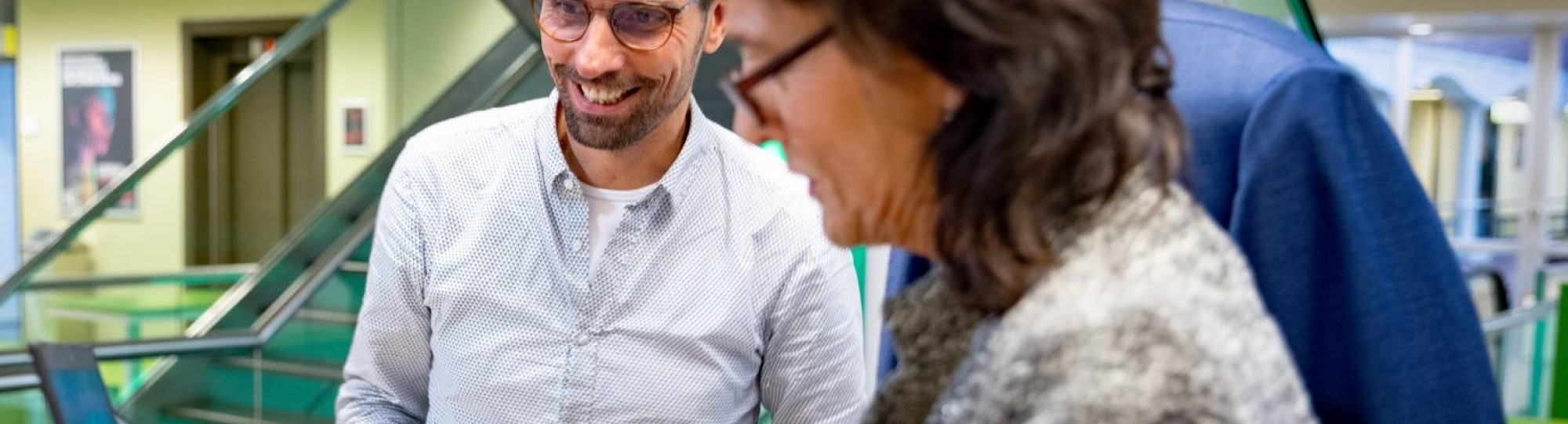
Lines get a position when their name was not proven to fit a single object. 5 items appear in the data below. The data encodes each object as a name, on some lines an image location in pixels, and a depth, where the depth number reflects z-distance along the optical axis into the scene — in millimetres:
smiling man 1672
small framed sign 9125
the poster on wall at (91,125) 11062
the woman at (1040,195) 625
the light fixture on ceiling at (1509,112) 13344
